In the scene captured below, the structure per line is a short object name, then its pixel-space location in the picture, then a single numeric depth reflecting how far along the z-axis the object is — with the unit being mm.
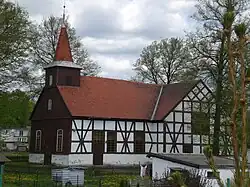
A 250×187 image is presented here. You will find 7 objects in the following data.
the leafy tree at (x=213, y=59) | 30703
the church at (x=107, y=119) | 35719
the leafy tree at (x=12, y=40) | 28516
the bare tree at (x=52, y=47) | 44344
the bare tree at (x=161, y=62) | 51000
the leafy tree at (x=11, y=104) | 31766
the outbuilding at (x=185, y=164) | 20331
